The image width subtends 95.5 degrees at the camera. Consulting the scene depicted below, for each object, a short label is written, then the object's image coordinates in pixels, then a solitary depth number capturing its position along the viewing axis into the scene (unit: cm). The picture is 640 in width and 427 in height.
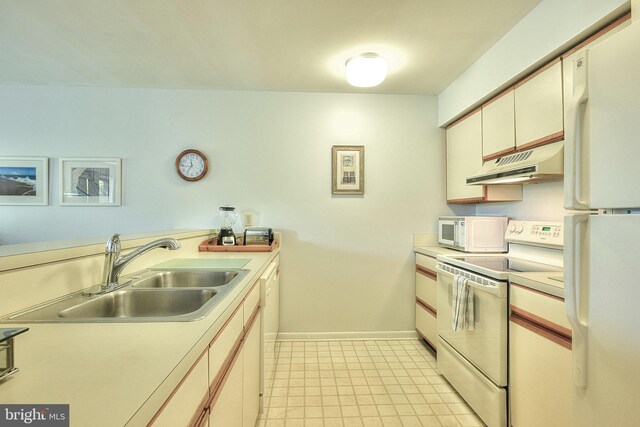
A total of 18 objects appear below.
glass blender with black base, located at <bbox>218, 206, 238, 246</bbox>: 247
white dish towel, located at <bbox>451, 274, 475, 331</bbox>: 171
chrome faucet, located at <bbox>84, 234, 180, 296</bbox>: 116
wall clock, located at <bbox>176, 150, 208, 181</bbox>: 272
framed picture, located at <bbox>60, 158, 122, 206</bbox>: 266
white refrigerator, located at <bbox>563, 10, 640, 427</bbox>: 82
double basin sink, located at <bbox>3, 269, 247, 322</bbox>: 86
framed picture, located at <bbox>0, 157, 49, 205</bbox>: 262
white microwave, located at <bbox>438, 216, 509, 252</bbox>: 232
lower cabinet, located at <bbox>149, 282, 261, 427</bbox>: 62
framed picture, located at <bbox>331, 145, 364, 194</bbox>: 279
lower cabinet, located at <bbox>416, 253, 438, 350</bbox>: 241
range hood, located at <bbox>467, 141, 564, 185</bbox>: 158
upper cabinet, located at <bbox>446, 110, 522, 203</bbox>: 229
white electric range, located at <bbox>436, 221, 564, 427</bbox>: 151
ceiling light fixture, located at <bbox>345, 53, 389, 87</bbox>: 213
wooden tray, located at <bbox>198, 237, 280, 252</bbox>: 236
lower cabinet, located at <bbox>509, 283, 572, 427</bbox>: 120
